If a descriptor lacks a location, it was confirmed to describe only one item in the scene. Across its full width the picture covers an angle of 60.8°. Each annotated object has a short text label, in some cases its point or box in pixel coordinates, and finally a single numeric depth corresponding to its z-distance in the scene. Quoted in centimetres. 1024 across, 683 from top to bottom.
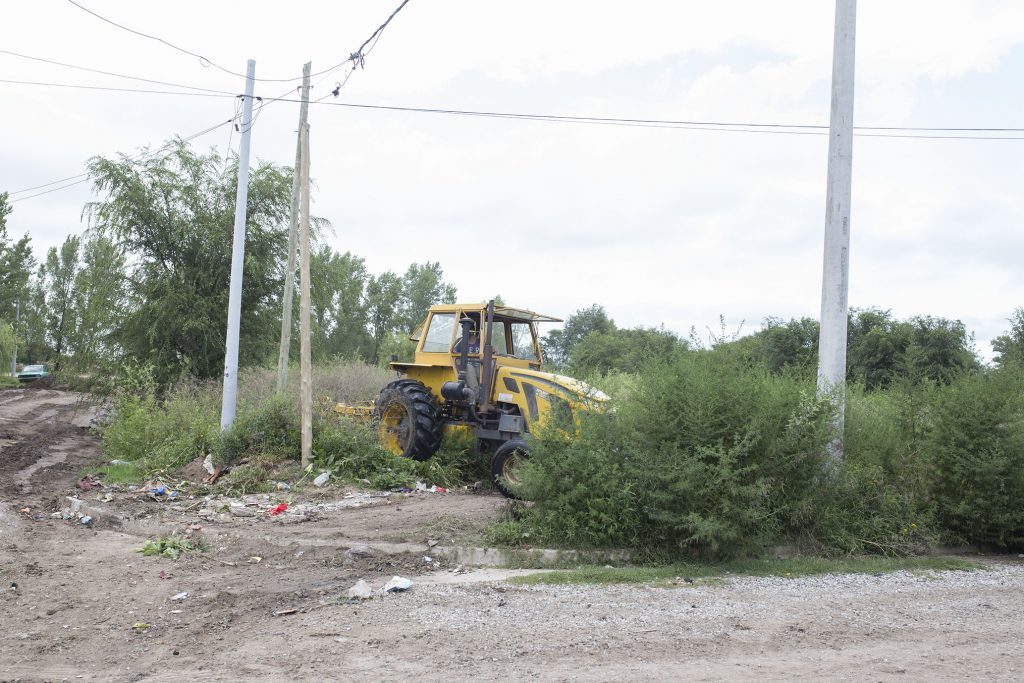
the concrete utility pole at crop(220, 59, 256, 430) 1517
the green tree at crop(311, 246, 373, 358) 5751
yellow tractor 1298
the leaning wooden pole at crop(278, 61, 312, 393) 1780
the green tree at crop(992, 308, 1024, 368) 1046
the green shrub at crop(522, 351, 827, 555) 838
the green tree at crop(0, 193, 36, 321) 4953
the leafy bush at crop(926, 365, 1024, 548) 956
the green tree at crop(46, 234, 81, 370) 6856
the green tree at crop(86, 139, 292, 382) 2214
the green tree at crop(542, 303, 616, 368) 7571
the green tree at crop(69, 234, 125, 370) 2234
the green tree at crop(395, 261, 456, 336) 6341
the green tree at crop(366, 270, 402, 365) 6297
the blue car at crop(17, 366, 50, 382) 5537
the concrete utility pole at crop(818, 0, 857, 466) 982
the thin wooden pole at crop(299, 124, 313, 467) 1373
